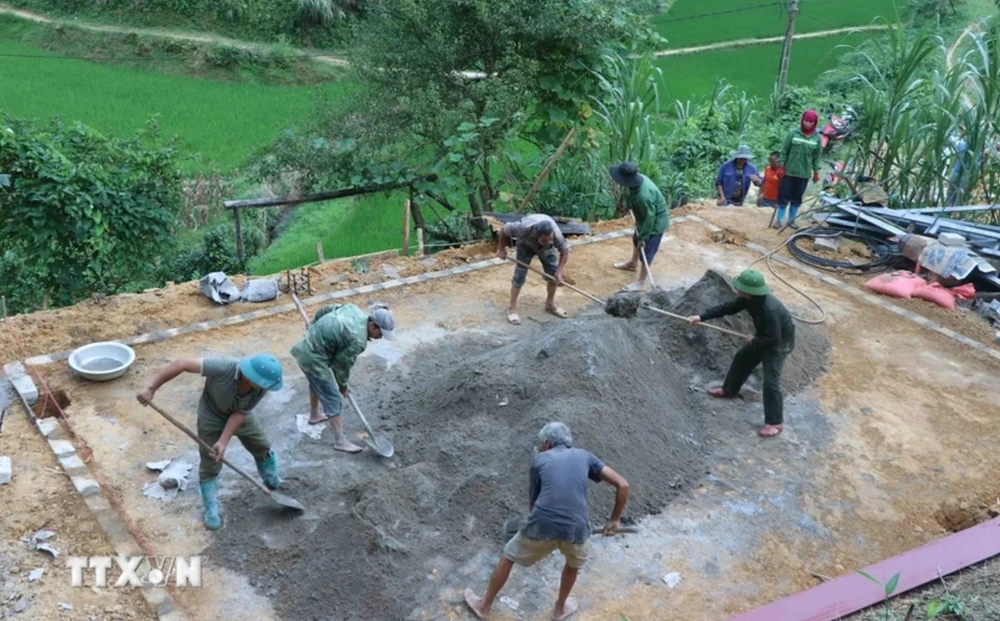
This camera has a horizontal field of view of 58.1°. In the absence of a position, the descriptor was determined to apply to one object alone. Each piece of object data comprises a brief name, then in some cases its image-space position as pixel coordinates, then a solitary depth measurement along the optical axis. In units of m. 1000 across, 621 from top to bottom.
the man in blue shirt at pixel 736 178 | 10.73
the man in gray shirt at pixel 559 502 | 4.26
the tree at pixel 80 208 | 8.27
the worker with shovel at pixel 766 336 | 6.14
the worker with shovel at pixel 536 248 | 7.40
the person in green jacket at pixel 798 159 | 9.34
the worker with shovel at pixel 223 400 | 4.87
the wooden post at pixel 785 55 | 16.81
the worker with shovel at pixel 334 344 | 5.63
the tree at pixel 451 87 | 10.23
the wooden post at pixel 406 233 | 9.52
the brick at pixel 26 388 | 6.40
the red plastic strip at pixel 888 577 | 4.37
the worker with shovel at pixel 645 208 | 7.86
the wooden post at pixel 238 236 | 9.47
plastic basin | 6.63
